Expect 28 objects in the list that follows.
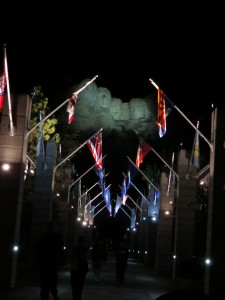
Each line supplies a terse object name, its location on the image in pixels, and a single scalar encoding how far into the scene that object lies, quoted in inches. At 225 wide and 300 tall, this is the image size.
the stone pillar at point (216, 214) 848.3
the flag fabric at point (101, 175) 1623.8
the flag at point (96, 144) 1315.2
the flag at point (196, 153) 1072.8
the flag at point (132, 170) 1680.4
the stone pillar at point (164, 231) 1589.6
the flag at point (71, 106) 1045.8
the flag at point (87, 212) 2662.4
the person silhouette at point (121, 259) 1066.1
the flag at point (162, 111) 991.6
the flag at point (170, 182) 1505.9
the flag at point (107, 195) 2421.8
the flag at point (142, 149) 1353.7
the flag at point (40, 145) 1124.7
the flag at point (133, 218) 3303.2
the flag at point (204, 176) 1275.0
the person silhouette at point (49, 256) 560.4
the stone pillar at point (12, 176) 860.0
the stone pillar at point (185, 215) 1264.8
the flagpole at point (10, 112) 852.9
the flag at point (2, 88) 825.5
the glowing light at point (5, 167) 875.4
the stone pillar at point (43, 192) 1243.8
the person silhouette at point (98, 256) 1034.1
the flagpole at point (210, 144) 902.4
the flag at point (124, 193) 1987.2
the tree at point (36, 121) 1403.8
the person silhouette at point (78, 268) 598.9
